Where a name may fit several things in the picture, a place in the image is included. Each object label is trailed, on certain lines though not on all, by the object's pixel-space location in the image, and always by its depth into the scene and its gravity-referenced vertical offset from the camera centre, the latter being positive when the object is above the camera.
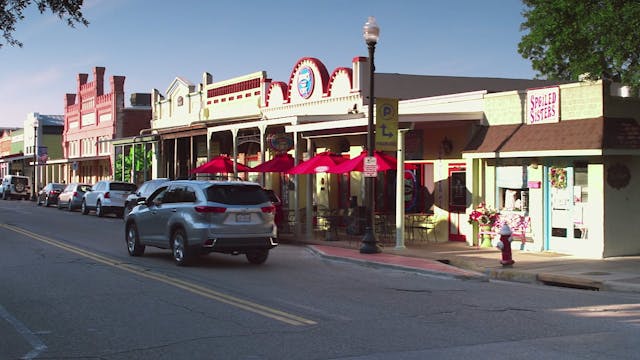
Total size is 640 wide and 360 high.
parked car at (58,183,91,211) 37.16 -0.42
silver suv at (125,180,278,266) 14.22 -0.62
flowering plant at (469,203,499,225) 19.05 -0.67
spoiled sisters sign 17.58 +2.02
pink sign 17.97 +0.12
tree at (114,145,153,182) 42.25 +1.51
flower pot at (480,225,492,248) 19.28 -1.20
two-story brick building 50.66 +4.64
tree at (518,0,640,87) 14.27 +3.18
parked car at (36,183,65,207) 43.44 -0.36
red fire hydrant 14.98 -1.13
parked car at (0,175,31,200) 55.72 -0.09
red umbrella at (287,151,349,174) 20.62 +0.67
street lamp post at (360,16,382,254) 17.73 +1.09
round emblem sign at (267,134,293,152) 24.83 +1.54
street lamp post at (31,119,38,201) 55.88 +2.06
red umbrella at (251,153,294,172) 23.84 +0.75
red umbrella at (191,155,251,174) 27.08 +0.79
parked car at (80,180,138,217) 32.69 -0.43
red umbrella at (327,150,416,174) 19.61 +0.65
